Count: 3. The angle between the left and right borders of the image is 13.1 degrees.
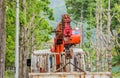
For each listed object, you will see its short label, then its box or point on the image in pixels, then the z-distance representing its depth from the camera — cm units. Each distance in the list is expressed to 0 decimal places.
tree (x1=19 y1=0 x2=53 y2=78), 3303
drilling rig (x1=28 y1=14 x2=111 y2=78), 1456
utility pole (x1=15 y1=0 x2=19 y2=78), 2216
